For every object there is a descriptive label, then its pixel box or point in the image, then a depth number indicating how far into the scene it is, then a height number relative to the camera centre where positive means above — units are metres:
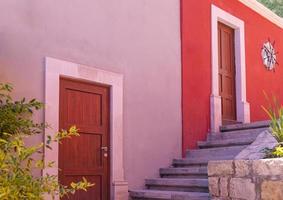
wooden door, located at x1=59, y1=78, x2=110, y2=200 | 5.59 +0.11
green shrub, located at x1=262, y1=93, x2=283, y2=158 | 4.55 +0.11
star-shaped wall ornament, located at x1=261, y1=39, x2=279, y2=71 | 10.02 +2.09
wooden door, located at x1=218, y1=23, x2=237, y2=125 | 8.65 +1.47
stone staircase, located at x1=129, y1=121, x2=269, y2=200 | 5.95 -0.33
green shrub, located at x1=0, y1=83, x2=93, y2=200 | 2.63 -0.21
